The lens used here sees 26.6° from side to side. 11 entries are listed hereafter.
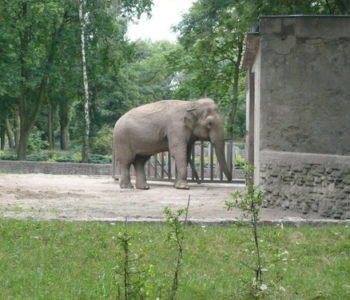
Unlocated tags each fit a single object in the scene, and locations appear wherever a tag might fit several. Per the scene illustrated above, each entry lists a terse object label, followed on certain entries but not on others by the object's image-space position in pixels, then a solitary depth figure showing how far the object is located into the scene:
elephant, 18.83
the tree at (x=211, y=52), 31.41
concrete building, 14.52
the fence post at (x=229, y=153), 21.05
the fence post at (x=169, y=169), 21.16
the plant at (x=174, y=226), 5.83
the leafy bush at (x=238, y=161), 30.07
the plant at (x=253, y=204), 6.04
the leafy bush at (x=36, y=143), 47.09
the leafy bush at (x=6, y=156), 37.97
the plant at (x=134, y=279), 5.51
